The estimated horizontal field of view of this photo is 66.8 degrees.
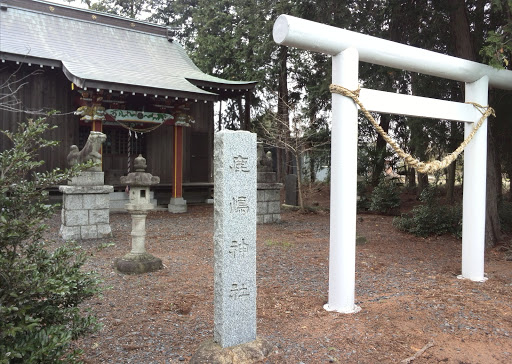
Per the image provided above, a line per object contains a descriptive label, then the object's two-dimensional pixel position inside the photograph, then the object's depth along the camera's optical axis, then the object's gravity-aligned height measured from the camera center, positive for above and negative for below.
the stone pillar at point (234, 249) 3.13 -0.57
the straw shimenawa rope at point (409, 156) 4.07 +0.53
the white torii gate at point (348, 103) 3.91 +0.89
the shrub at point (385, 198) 13.10 -0.62
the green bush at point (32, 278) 2.22 -0.62
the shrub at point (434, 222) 8.91 -0.97
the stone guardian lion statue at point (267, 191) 10.55 -0.33
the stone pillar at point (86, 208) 7.82 -0.63
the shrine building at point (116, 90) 10.95 +2.56
